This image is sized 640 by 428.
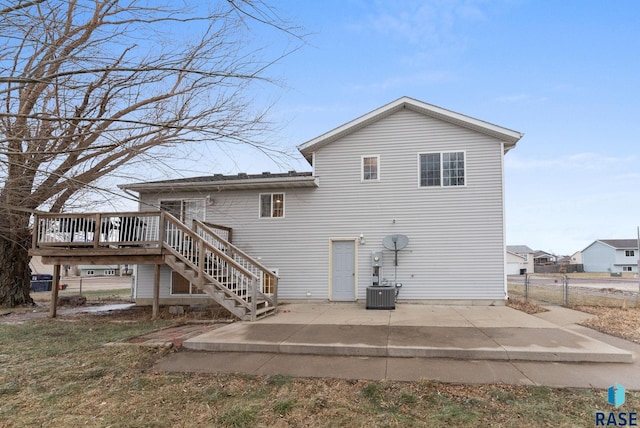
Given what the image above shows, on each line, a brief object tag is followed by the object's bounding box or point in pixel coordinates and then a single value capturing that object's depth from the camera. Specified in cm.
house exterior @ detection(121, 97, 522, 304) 1121
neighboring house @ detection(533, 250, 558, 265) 7679
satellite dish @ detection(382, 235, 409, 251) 1131
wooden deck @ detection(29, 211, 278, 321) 898
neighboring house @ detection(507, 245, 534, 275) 5422
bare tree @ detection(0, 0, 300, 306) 335
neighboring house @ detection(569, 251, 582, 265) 6795
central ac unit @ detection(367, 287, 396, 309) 1033
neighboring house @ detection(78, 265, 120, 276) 5738
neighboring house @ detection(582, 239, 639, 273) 5473
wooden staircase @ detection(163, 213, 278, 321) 862
